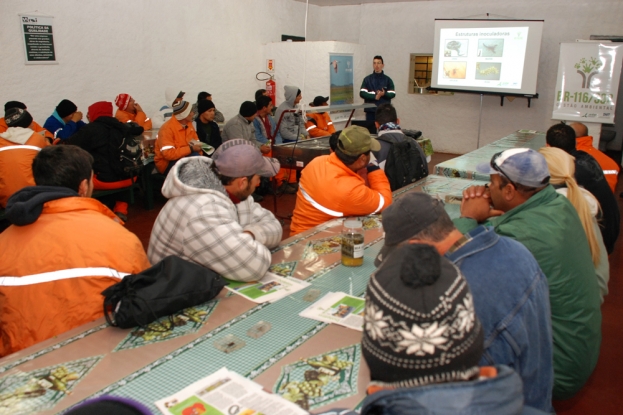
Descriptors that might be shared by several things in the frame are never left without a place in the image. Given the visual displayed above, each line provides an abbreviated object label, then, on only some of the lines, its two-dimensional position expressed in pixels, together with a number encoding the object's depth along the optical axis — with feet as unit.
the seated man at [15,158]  13.42
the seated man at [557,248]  5.93
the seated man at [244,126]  19.54
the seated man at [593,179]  10.77
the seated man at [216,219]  6.49
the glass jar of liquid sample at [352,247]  7.11
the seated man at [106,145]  15.89
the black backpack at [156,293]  5.40
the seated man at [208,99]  21.40
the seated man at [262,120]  20.68
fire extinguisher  27.84
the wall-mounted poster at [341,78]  27.86
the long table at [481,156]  12.37
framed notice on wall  16.89
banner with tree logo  23.43
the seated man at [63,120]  17.04
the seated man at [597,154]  13.24
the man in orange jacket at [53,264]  5.76
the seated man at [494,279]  4.39
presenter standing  27.55
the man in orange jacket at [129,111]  19.10
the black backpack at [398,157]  12.45
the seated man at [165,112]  20.90
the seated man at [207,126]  19.76
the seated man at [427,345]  2.82
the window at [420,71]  30.19
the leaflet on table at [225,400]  4.23
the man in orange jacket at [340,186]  9.36
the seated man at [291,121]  21.94
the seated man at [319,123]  23.53
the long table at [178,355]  4.50
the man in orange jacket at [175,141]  17.56
